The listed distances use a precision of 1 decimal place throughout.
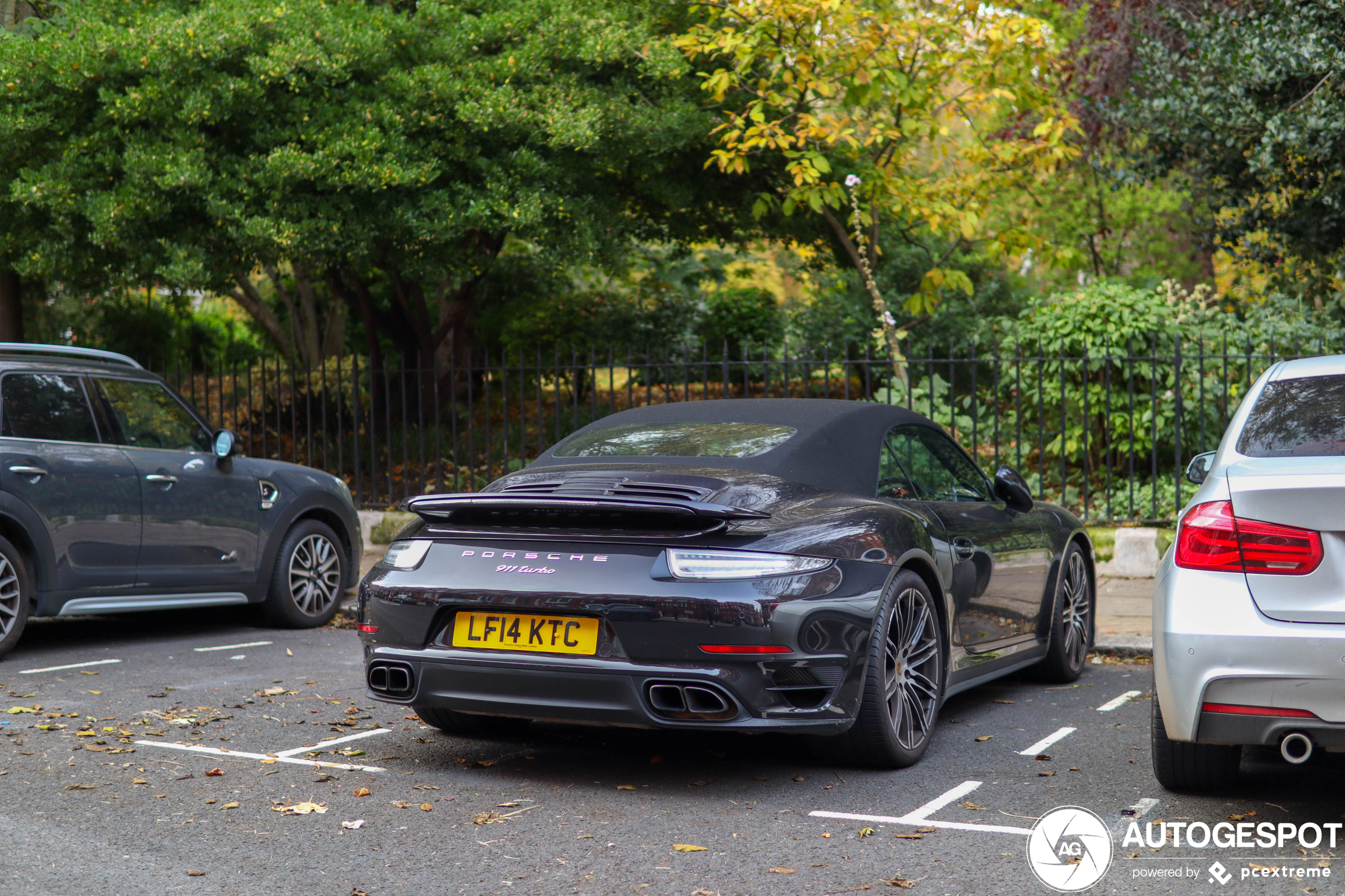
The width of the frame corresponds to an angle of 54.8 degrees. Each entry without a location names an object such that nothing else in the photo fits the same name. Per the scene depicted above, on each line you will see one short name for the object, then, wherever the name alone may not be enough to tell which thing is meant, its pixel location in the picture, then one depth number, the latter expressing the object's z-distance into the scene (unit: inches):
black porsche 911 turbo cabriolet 162.6
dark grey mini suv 272.7
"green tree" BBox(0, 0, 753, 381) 403.9
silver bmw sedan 139.6
